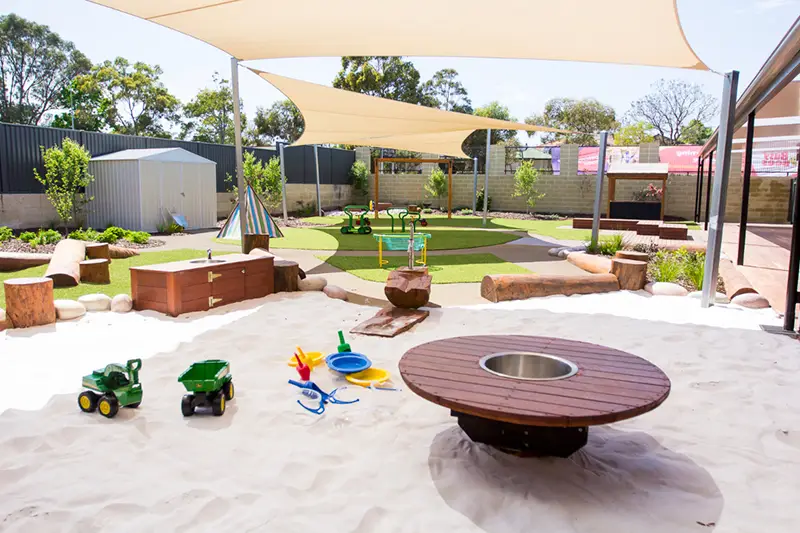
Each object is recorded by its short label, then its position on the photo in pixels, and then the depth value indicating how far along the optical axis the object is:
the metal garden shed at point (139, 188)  13.48
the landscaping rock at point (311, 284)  6.47
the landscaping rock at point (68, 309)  4.91
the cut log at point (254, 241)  7.46
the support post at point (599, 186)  9.34
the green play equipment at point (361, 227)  13.53
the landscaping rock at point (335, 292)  6.25
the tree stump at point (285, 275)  6.34
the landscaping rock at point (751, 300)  5.75
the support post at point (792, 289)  4.68
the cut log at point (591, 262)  7.74
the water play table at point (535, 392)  2.12
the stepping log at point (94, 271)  6.58
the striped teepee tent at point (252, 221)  11.42
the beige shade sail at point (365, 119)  8.17
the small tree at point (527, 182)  20.42
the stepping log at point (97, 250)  7.66
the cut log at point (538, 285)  6.23
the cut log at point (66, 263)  6.38
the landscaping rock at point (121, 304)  5.22
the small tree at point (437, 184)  22.23
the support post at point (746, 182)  7.27
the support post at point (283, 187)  17.08
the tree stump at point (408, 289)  5.46
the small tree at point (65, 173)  11.95
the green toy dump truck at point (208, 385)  2.97
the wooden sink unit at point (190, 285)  5.17
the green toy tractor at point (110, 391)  2.94
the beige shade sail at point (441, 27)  4.70
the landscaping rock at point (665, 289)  6.43
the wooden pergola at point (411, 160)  16.97
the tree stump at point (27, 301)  4.63
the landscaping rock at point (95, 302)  5.26
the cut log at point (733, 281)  6.08
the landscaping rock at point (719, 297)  6.03
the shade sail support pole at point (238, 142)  6.60
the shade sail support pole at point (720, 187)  5.60
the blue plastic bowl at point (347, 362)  3.68
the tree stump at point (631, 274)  6.77
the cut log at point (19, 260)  7.55
